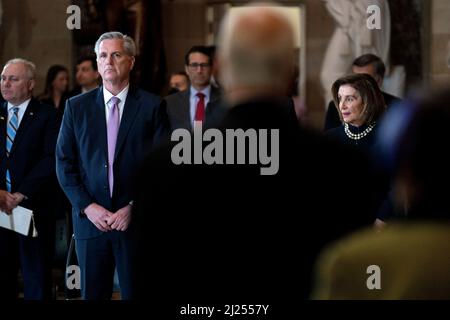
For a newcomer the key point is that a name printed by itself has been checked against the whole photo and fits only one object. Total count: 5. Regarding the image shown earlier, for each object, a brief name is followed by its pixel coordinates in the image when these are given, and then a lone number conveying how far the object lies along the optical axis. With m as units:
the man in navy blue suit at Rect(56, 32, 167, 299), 9.56
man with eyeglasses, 11.65
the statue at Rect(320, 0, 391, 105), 16.59
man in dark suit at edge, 11.05
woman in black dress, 10.08
